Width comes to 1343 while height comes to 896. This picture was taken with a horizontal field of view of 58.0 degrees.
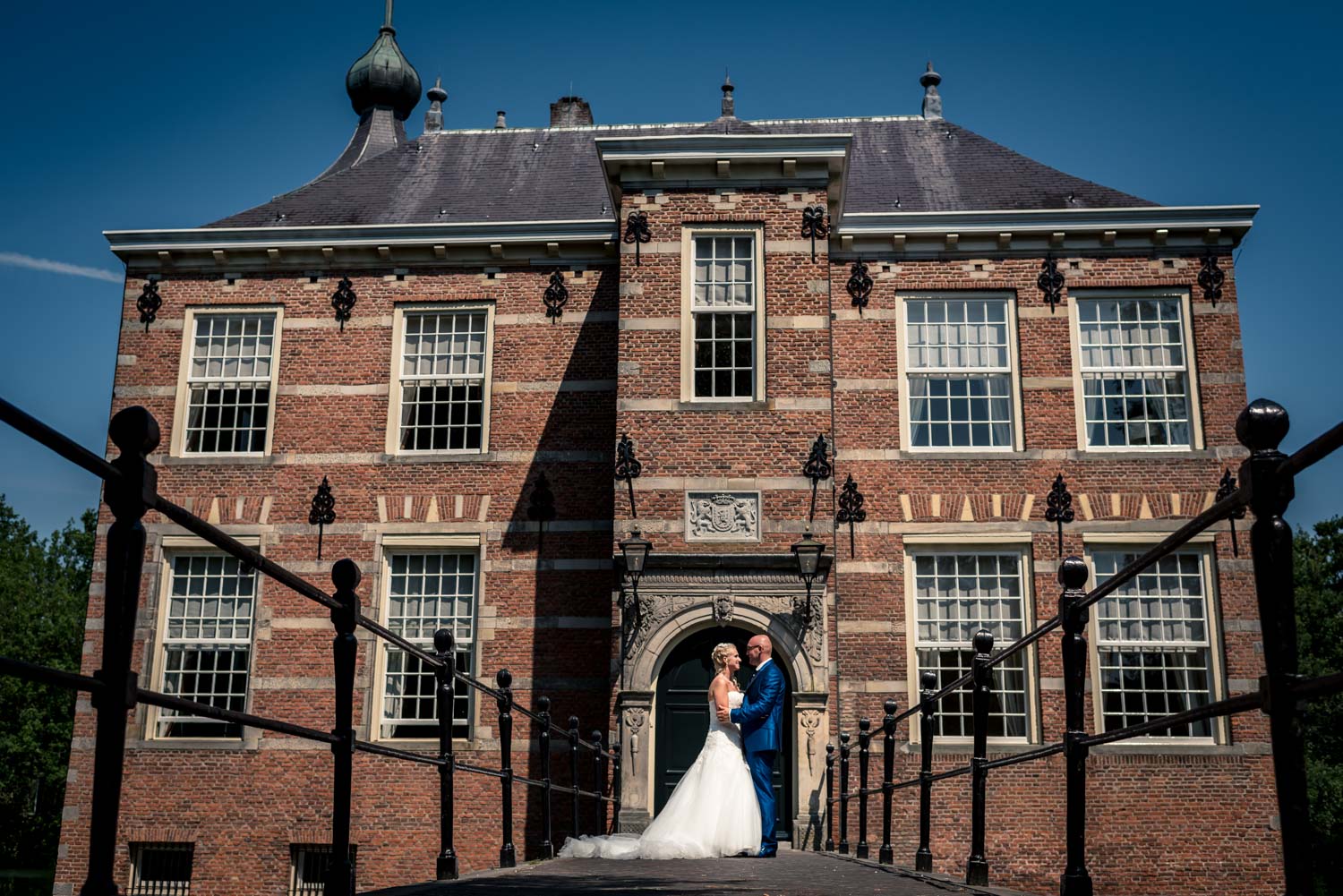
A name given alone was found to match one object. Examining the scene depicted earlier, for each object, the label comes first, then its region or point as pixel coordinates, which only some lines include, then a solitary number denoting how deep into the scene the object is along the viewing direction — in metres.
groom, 9.49
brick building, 14.52
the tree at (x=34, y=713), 41.78
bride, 8.99
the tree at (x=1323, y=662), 35.59
